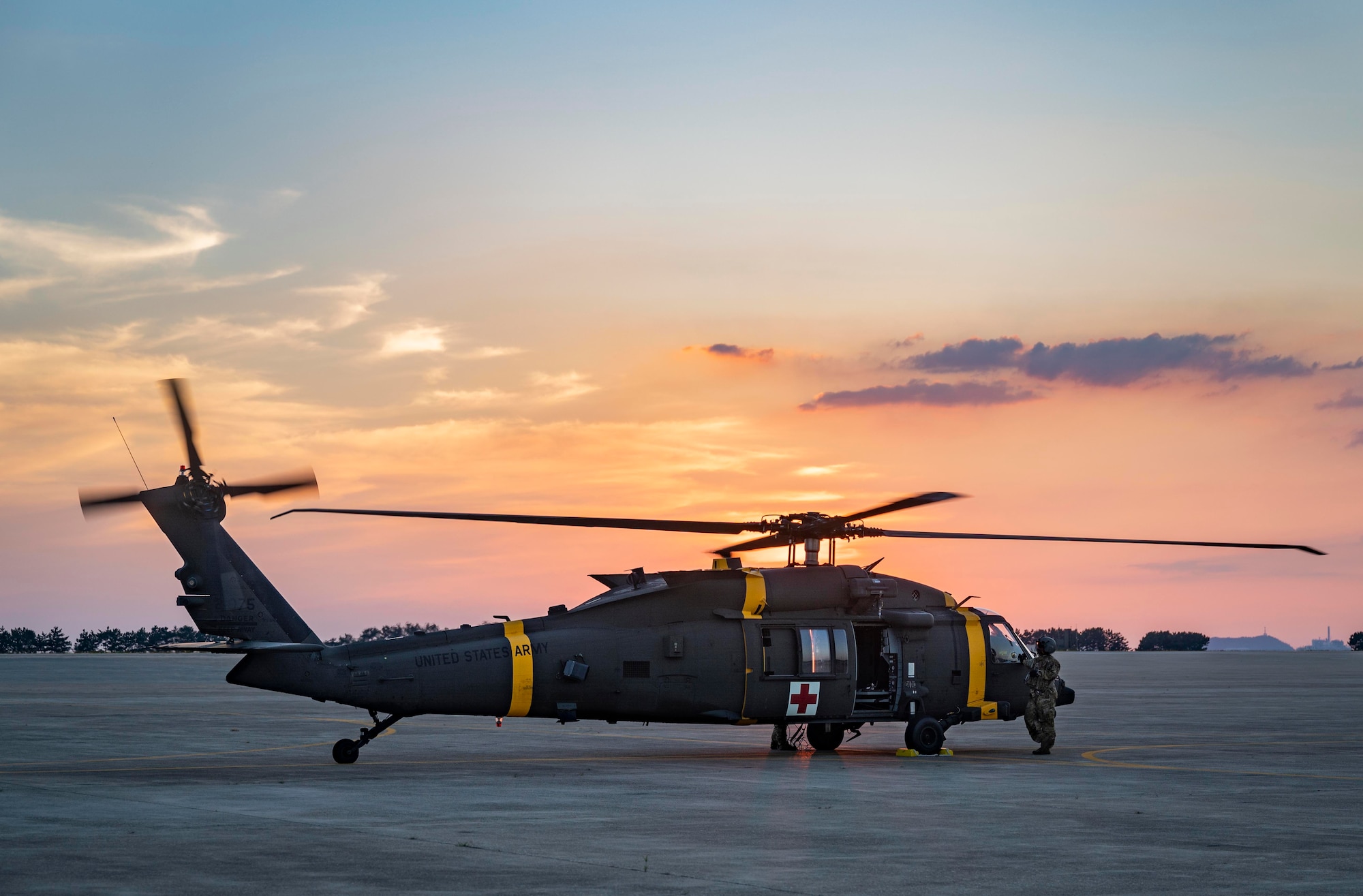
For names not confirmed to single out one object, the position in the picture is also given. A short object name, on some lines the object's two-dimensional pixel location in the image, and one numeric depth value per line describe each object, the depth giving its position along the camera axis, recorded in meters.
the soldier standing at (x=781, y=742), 30.17
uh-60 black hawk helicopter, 25.06
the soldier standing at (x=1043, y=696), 29.03
